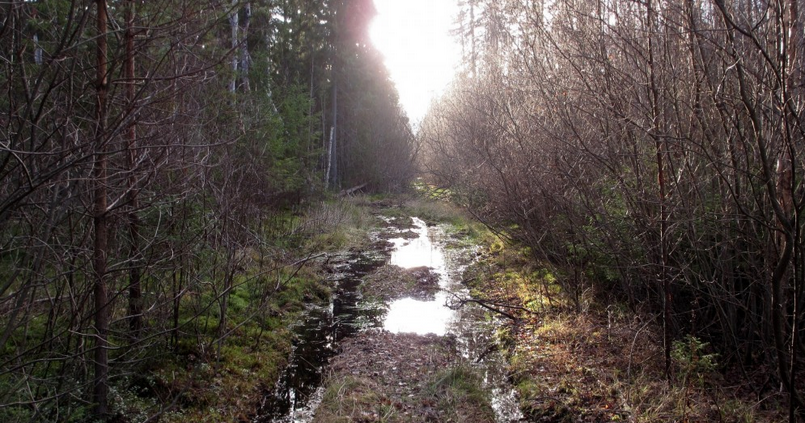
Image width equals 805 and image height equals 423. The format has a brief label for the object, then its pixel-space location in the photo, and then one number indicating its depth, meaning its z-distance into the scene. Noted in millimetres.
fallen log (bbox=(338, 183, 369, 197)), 24228
